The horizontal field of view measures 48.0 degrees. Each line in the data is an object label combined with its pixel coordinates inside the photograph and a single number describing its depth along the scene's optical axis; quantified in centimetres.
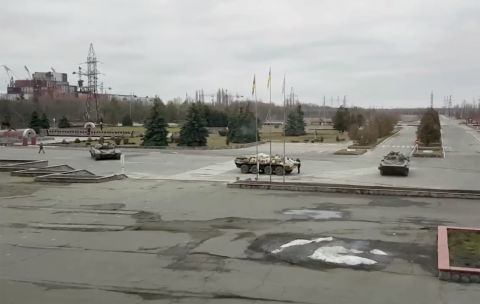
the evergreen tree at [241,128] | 6294
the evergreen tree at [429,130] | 5362
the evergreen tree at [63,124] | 9188
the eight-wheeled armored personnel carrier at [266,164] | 3038
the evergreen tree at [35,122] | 8294
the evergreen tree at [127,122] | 10469
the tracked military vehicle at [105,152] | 4088
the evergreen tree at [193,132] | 5519
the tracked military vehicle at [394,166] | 2977
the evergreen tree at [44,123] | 8456
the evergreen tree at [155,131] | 5561
